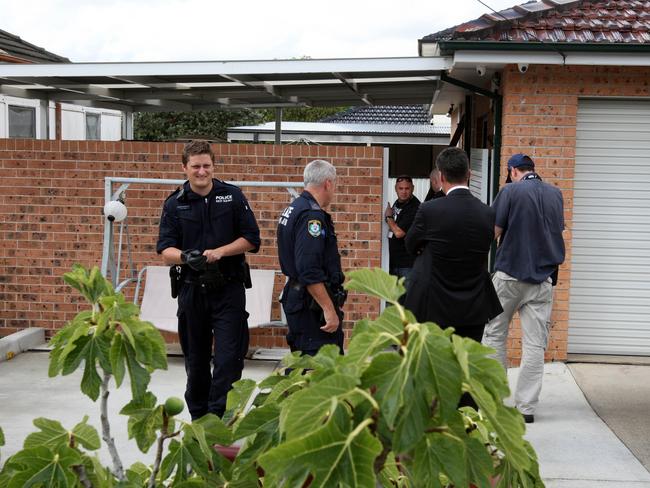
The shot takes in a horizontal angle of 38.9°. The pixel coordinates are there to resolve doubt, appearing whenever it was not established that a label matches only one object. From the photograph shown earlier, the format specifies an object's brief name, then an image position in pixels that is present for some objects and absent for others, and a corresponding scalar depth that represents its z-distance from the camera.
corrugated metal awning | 8.01
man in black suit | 5.12
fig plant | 1.45
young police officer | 5.66
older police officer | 5.37
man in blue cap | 6.32
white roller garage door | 8.12
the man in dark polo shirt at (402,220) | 9.20
